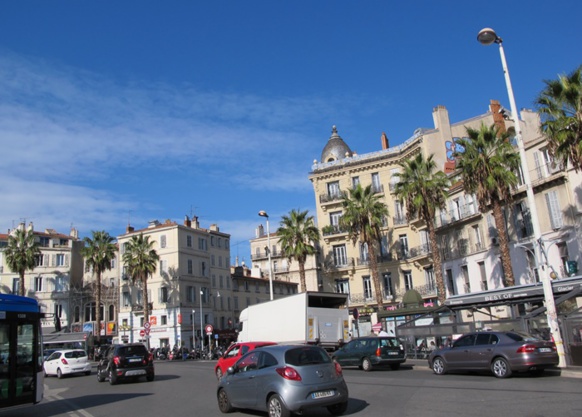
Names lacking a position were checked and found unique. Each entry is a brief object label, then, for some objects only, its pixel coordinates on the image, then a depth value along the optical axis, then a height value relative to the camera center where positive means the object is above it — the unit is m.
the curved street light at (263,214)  35.94 +8.02
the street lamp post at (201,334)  56.69 +0.39
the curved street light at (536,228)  16.34 +2.71
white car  28.38 -0.71
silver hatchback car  9.88 -1.00
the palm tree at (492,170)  28.38 +7.79
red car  19.53 -0.67
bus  11.91 +0.02
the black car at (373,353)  21.59 -1.22
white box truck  26.36 +0.49
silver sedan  15.22 -1.23
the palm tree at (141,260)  56.34 +8.84
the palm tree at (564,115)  21.83 +8.00
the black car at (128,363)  21.34 -0.76
